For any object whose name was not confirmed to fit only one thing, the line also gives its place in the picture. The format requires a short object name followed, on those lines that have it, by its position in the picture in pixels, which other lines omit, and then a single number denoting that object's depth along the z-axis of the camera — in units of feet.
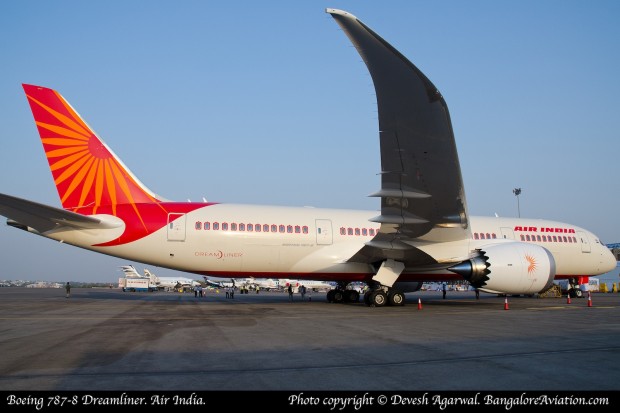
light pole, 157.99
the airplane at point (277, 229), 50.96
